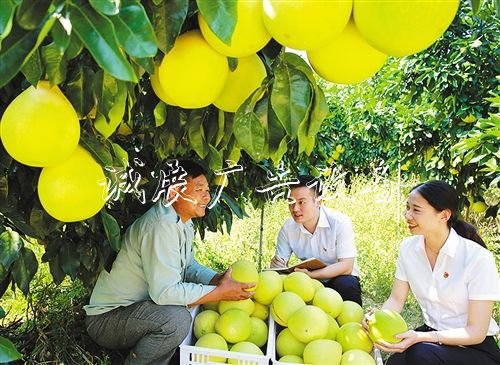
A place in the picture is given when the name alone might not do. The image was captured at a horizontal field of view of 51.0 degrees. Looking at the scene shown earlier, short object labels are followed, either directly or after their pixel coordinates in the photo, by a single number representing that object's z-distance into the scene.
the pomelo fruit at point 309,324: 1.98
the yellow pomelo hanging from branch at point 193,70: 0.74
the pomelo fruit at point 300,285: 2.31
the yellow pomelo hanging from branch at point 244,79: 0.81
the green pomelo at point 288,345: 2.04
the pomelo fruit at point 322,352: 1.88
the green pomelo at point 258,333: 2.16
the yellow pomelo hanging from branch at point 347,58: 0.69
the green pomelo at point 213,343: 1.98
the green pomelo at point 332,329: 2.07
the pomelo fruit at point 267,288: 2.33
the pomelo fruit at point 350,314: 2.23
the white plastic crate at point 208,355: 1.92
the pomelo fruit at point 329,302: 2.24
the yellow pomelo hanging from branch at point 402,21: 0.61
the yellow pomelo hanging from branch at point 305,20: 0.62
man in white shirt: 3.07
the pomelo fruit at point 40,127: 0.74
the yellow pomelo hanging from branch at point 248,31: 0.67
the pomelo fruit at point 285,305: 2.15
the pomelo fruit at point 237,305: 2.23
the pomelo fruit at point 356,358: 1.89
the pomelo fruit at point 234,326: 2.07
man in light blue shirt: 2.31
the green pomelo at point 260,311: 2.34
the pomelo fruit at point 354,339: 2.00
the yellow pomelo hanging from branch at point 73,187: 0.83
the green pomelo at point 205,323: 2.23
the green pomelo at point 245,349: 1.97
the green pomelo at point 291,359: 1.96
